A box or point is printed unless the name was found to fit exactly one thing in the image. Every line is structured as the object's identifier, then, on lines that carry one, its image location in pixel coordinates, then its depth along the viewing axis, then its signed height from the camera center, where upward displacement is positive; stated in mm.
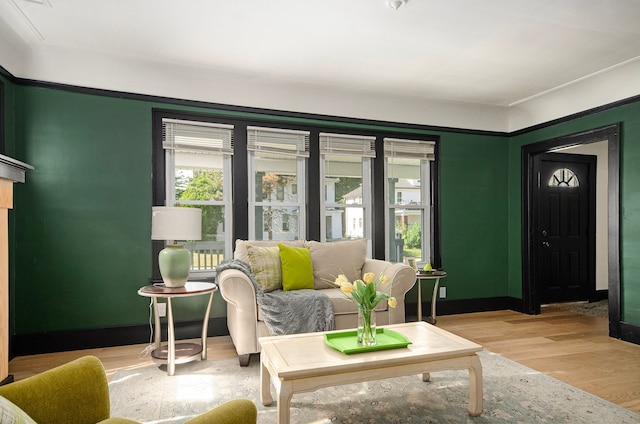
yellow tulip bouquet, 2271 -499
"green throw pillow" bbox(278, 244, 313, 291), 3611 -511
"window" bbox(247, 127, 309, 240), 4270 +333
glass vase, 2289 -656
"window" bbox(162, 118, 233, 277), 3986 +341
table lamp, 3137 -169
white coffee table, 1964 -774
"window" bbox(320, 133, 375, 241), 4547 +320
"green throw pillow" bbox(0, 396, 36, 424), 771 -401
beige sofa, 3080 -612
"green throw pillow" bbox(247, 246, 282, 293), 3549 -489
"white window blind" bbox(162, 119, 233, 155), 3938 +758
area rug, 2289 -1161
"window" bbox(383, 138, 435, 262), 4824 +173
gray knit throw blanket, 3129 -776
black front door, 5469 -197
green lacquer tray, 2211 -745
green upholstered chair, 1217 -605
